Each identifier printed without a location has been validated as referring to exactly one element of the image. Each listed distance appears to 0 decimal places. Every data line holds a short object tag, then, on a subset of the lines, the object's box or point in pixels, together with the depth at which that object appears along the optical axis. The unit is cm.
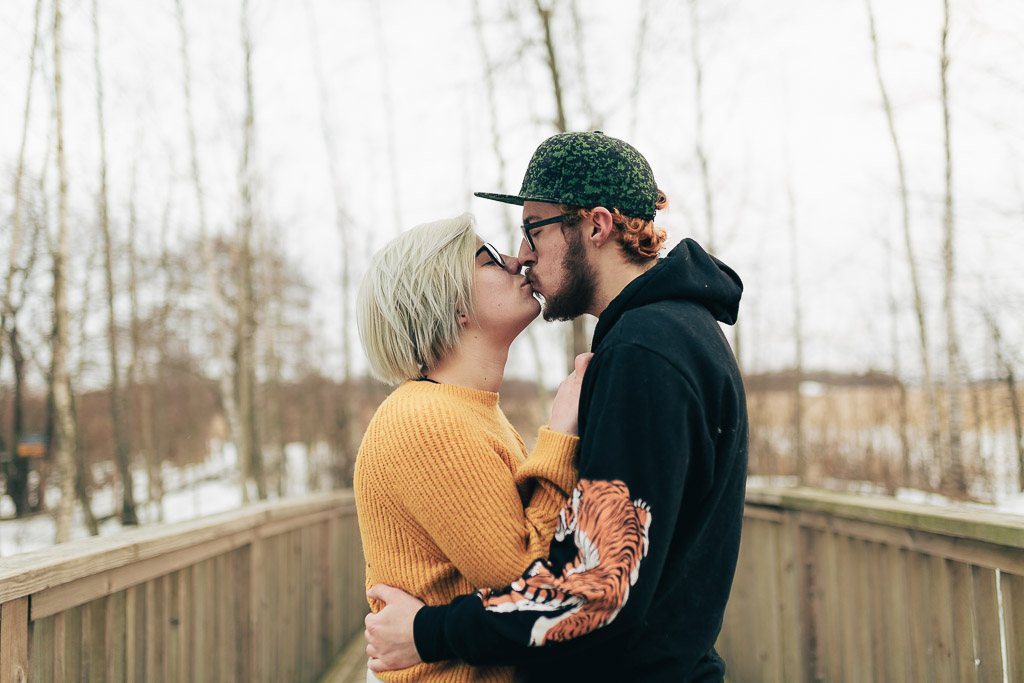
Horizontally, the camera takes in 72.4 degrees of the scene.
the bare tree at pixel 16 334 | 632
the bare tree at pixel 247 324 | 938
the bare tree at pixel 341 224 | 1212
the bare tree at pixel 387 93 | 1251
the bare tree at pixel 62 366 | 635
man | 107
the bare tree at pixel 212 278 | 978
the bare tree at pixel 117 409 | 890
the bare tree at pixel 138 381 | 1039
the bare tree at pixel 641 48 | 830
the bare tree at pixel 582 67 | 827
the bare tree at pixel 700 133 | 915
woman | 127
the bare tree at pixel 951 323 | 725
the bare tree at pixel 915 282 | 837
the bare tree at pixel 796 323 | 1166
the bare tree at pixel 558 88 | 550
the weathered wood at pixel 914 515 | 166
